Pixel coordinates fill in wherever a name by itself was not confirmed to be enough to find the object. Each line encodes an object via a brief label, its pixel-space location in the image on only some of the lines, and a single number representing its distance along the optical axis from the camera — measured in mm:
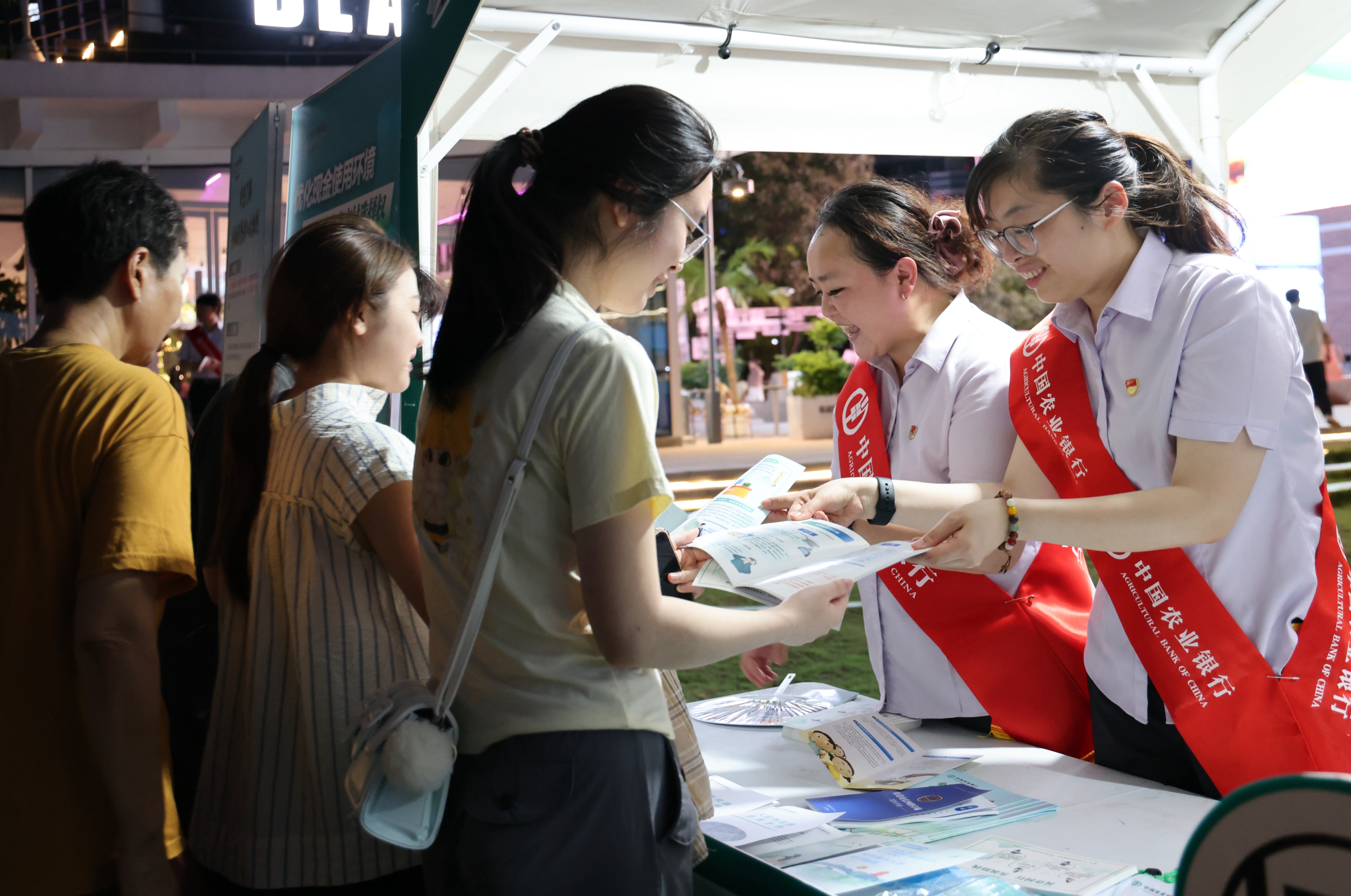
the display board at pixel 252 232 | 3473
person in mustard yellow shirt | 1228
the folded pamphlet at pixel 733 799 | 1458
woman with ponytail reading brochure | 910
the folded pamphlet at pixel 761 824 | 1326
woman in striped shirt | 1275
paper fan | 1937
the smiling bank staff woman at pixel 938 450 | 1737
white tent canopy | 3057
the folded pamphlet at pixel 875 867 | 1146
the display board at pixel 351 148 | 2609
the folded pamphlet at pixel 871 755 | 1509
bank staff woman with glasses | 1334
